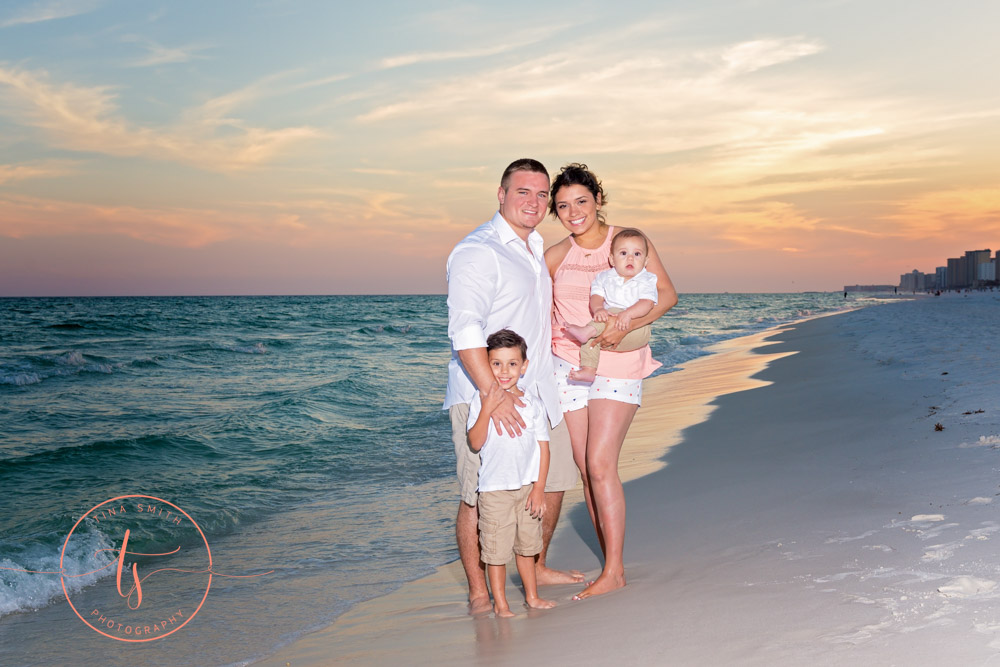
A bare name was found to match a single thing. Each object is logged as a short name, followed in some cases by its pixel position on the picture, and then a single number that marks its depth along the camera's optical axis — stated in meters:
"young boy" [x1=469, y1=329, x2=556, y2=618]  3.27
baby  3.60
